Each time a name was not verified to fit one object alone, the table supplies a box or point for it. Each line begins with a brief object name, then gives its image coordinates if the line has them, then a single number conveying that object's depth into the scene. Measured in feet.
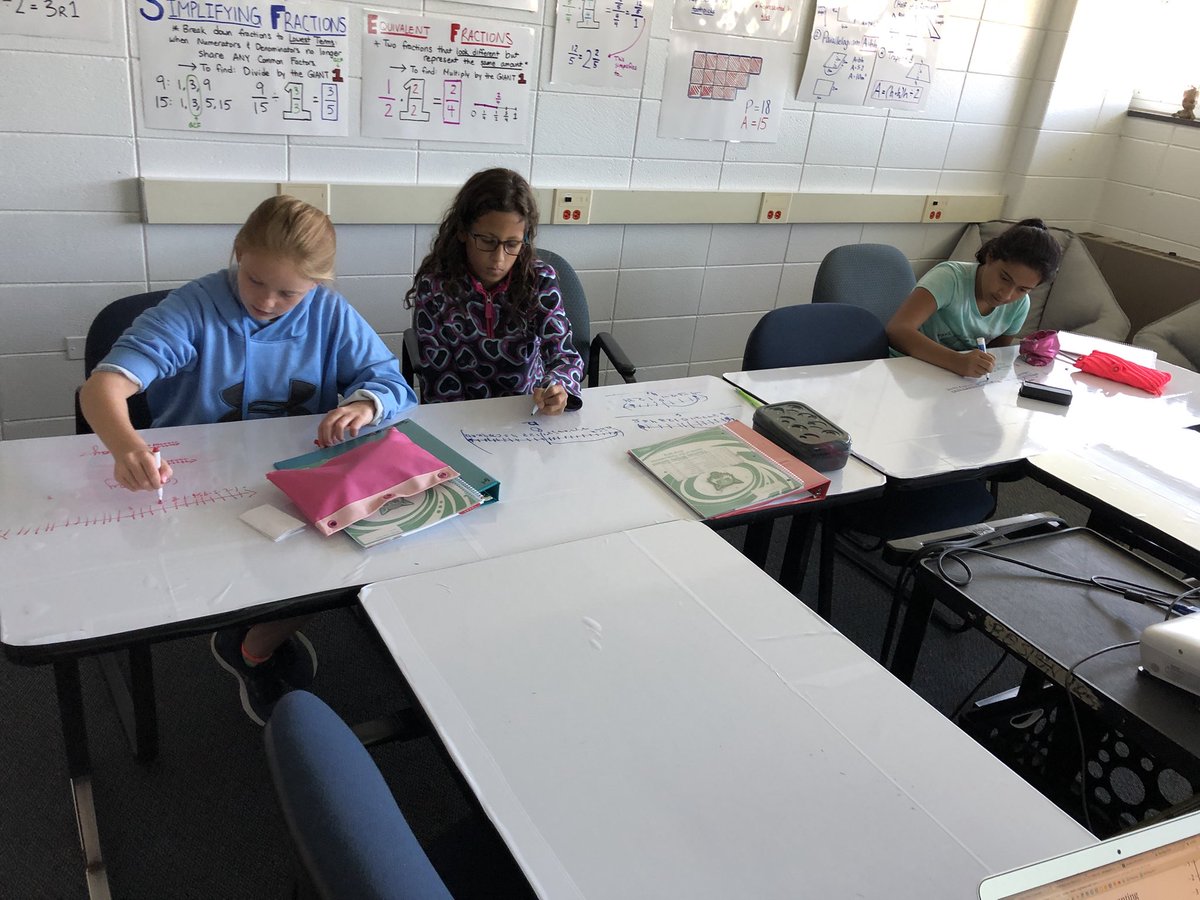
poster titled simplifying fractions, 6.95
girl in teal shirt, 7.66
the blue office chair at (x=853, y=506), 6.91
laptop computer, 2.15
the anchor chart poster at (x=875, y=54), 9.93
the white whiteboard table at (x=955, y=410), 6.09
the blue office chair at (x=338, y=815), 2.01
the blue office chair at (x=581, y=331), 7.55
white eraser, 4.13
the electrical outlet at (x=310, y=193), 7.80
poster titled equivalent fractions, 7.79
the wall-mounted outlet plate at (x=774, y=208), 10.36
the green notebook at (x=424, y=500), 4.27
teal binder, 4.65
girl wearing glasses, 6.15
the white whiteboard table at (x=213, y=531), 3.55
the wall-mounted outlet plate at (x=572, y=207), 9.07
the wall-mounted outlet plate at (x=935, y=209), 11.56
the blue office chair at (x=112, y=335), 5.60
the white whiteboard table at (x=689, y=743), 2.86
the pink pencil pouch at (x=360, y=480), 4.25
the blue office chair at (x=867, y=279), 9.10
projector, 3.80
